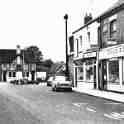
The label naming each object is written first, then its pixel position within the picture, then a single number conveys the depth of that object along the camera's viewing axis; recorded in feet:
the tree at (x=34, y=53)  371.92
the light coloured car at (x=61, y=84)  96.53
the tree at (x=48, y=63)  336.98
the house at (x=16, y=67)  269.23
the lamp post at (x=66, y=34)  114.01
